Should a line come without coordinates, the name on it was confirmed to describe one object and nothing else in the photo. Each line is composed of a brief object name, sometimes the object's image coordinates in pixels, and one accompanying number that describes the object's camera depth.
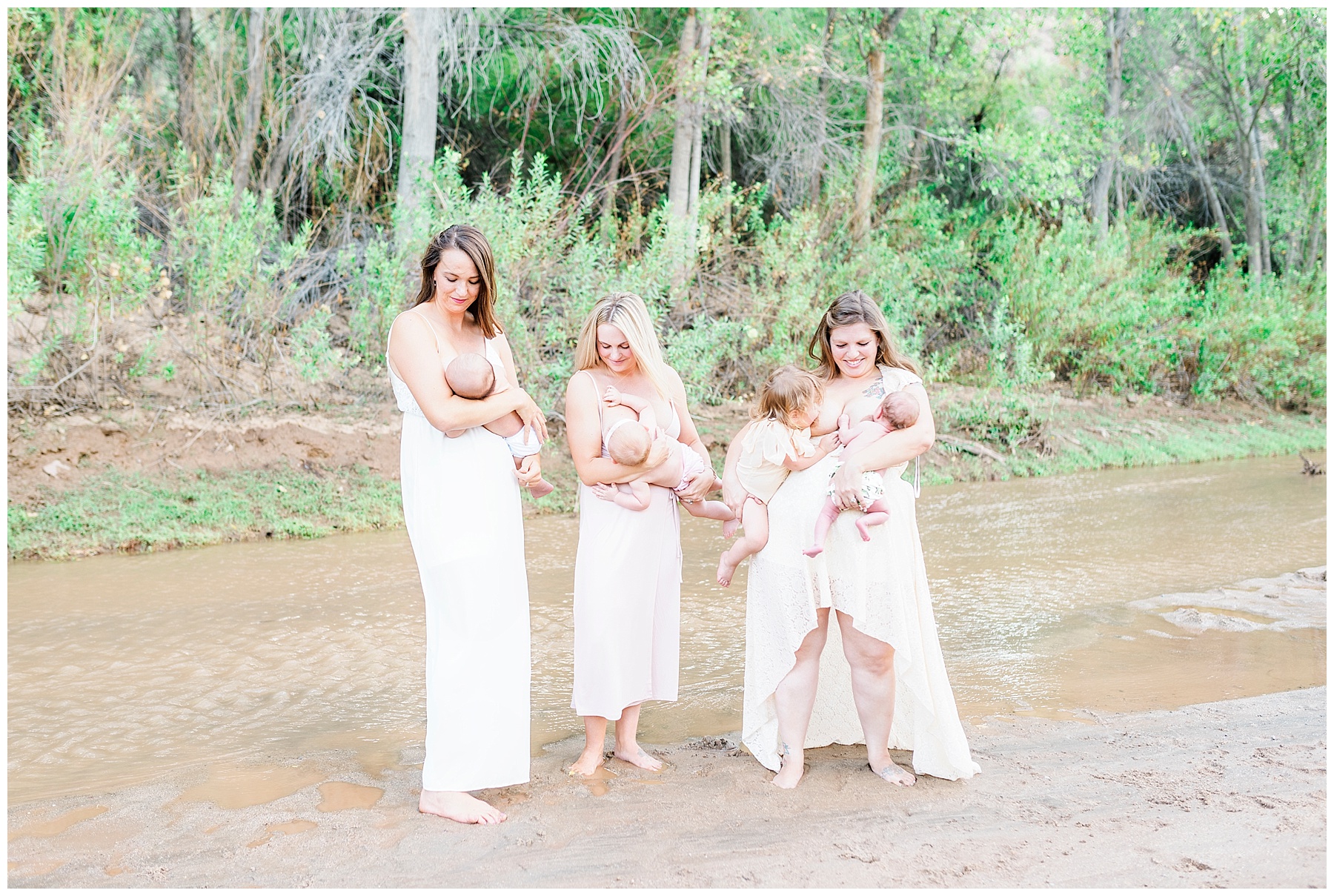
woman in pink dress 3.92
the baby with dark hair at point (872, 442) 3.63
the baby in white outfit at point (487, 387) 3.56
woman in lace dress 3.69
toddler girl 3.77
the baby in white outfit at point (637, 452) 3.79
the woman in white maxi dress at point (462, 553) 3.58
